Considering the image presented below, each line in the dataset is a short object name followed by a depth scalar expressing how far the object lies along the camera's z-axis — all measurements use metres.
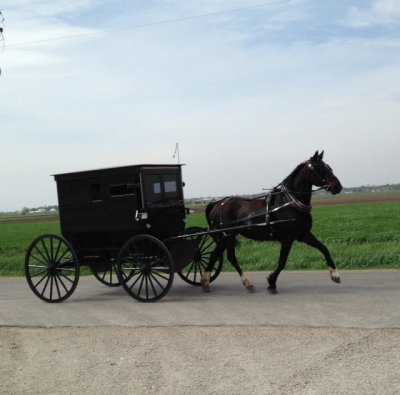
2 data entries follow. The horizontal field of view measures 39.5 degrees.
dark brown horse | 8.95
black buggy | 9.29
